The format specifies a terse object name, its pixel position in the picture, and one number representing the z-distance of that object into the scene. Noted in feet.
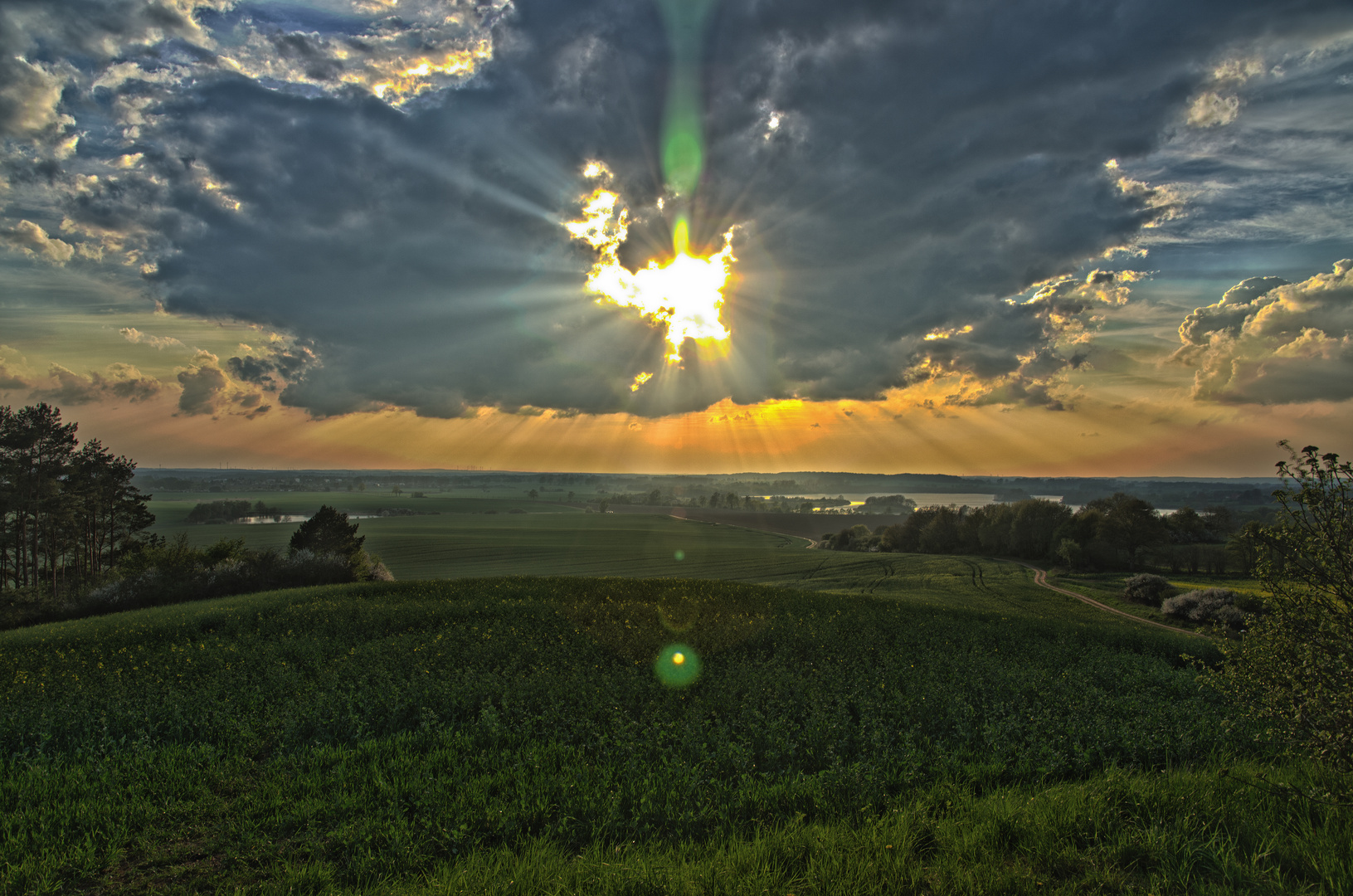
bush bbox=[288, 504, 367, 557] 136.98
